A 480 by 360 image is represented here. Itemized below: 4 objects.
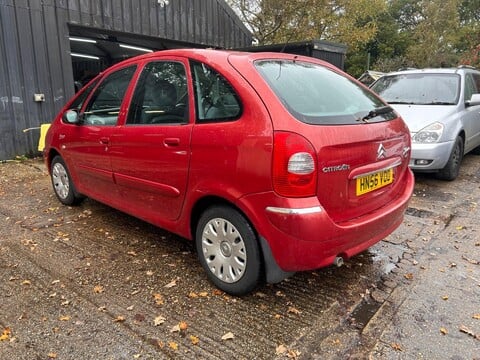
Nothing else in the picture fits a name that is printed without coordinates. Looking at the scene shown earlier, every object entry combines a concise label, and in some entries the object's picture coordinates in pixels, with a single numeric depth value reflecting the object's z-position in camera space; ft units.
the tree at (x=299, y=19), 48.60
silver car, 17.78
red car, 7.75
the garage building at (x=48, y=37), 23.11
